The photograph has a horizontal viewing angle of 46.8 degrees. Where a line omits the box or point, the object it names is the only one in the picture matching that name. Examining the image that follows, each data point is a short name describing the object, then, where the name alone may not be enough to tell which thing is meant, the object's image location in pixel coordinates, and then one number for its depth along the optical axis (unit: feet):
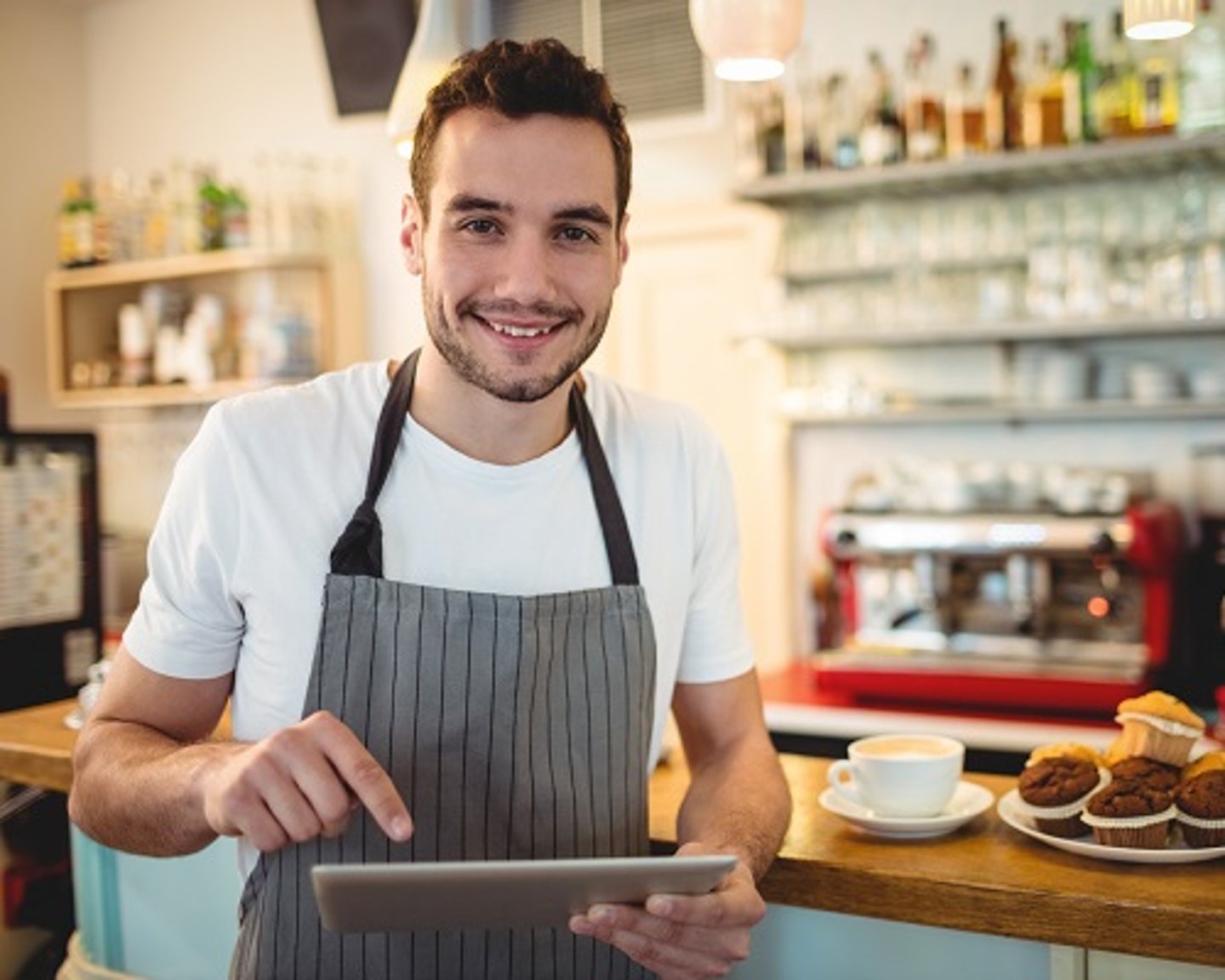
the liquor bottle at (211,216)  18.03
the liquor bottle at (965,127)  12.89
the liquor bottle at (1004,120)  12.68
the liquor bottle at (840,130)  13.41
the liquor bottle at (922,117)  13.03
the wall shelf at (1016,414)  12.47
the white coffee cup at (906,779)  5.68
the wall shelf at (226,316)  17.47
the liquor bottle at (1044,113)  12.43
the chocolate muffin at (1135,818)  5.26
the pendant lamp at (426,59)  7.60
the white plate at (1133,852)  5.18
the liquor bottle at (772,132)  13.76
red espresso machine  11.48
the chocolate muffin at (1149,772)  5.38
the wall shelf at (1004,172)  11.94
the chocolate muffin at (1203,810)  5.21
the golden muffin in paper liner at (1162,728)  5.51
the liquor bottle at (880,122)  13.20
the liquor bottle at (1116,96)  12.22
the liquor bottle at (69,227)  19.02
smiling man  5.11
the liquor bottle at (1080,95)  12.29
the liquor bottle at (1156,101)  11.95
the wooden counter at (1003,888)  4.83
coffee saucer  5.64
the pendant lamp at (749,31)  6.69
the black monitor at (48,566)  9.75
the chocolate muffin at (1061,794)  5.49
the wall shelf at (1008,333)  12.12
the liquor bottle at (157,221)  18.62
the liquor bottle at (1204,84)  11.73
